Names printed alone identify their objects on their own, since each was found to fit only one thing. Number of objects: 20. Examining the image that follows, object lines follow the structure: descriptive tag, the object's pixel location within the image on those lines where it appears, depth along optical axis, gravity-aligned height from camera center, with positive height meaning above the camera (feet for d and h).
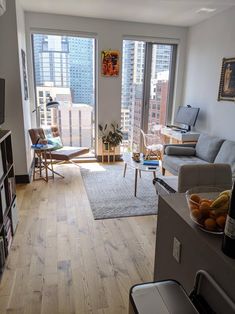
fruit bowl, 3.20 -1.50
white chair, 16.17 -3.35
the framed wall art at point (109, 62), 15.62 +1.81
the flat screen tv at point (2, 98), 8.73 -0.31
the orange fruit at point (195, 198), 3.57 -1.46
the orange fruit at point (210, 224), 3.21 -1.60
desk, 14.69 -2.46
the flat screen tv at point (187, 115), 15.11 -1.29
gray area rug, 10.12 -4.61
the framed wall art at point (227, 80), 12.45 +0.74
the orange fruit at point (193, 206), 3.42 -1.48
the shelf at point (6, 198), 6.83 -3.21
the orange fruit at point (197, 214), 3.31 -1.54
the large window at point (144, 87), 16.75 +0.44
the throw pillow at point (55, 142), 14.31 -2.89
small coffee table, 11.26 -3.27
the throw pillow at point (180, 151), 13.53 -2.99
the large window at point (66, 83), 15.52 +0.50
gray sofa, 11.64 -2.89
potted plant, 16.60 -2.77
